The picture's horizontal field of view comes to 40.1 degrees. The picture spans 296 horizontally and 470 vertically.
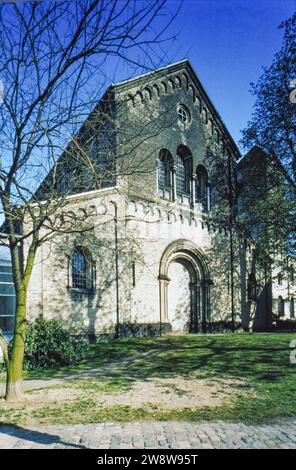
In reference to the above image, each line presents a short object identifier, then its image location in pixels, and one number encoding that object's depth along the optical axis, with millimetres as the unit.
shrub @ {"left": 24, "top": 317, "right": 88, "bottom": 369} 11750
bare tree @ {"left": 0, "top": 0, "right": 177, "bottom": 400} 6730
